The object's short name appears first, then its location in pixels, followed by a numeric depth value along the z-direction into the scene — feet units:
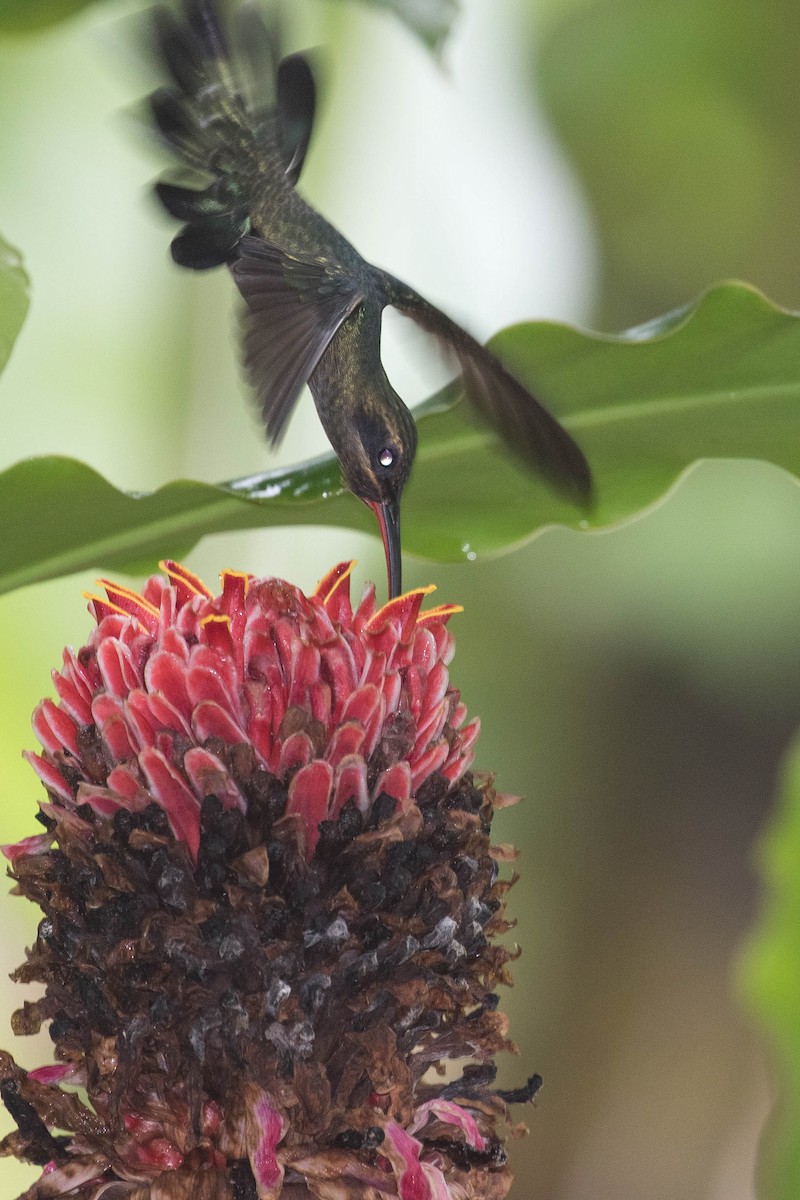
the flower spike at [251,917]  7.79
